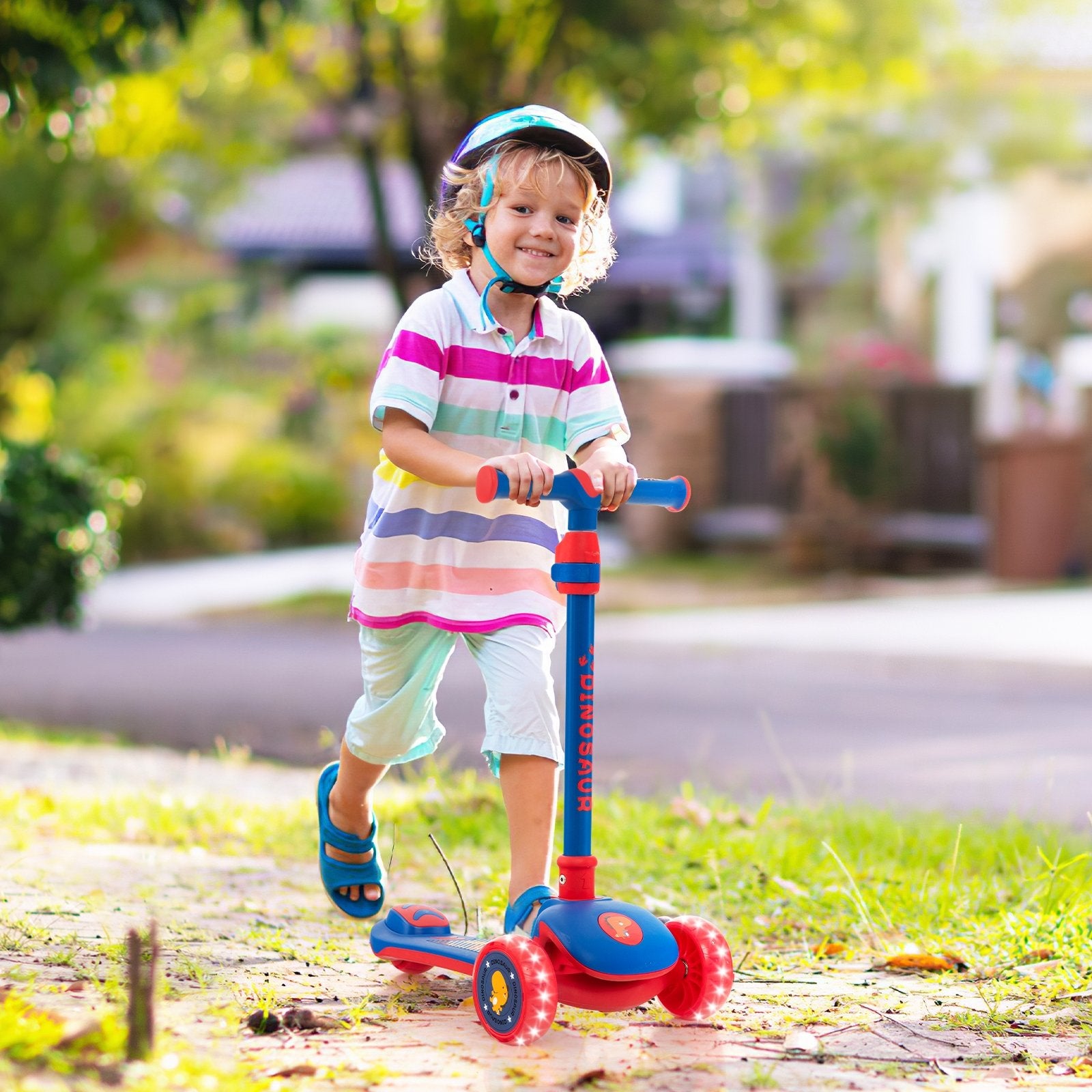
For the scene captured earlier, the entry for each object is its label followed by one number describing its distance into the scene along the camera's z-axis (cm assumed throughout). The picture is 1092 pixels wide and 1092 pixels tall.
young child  599
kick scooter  539
